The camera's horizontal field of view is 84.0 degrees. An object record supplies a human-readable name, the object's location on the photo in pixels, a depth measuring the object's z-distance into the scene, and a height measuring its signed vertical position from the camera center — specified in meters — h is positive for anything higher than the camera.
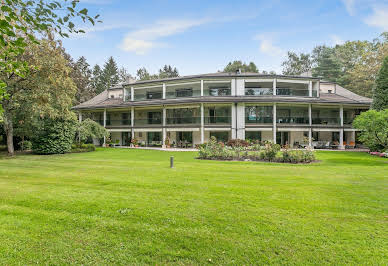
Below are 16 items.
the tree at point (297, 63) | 57.28 +19.65
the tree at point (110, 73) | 59.63 +18.26
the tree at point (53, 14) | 3.17 +1.85
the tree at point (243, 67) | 54.97 +17.98
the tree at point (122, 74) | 65.84 +19.39
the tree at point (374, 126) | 13.61 +0.70
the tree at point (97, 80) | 58.36 +16.00
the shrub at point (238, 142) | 22.41 -0.61
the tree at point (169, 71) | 69.81 +21.68
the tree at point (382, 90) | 20.41 +4.46
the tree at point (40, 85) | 15.51 +3.86
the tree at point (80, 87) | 40.81 +9.73
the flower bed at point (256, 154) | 13.80 -1.22
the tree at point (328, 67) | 47.72 +15.68
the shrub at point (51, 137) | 19.09 -0.05
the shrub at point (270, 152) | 14.24 -1.04
